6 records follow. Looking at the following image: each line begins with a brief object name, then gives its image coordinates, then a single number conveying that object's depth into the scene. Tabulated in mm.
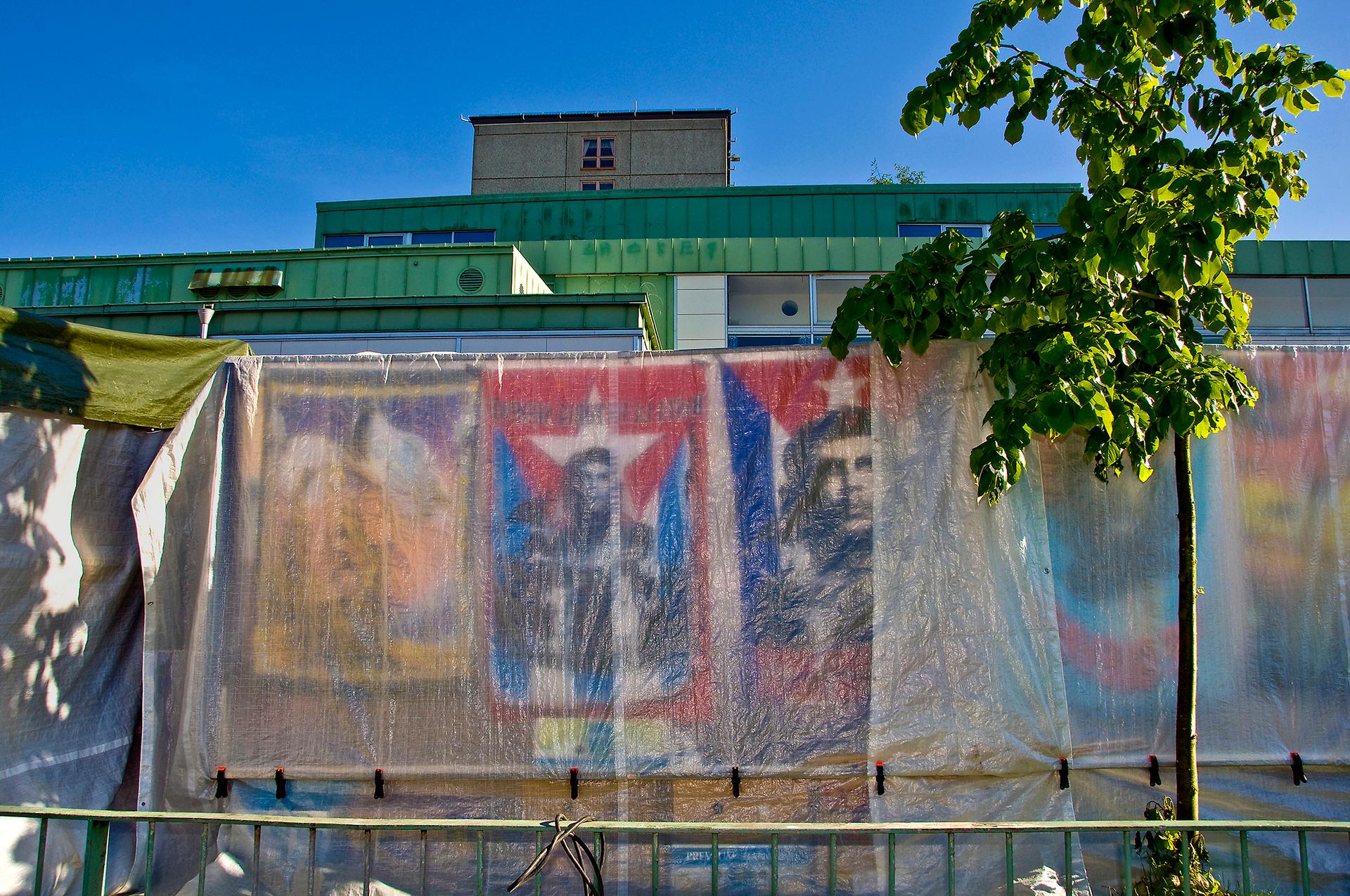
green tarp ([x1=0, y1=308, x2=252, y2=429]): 4148
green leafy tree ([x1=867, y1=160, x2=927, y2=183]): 29328
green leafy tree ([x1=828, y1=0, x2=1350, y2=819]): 3436
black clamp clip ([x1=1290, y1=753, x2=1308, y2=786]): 4191
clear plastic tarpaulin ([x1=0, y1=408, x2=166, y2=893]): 4035
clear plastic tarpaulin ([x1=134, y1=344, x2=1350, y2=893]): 4168
